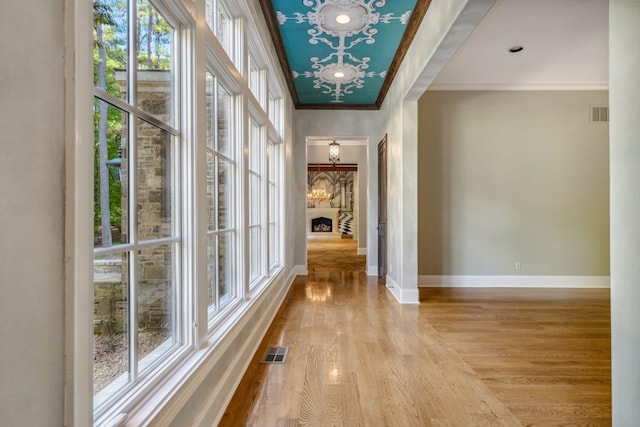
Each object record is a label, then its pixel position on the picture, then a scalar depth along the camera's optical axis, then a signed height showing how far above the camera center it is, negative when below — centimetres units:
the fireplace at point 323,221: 1527 -34
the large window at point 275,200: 440 +19
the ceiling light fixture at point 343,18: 318 +189
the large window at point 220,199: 204 +11
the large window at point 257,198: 328 +16
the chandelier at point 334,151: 717 +137
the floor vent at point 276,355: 251 -110
